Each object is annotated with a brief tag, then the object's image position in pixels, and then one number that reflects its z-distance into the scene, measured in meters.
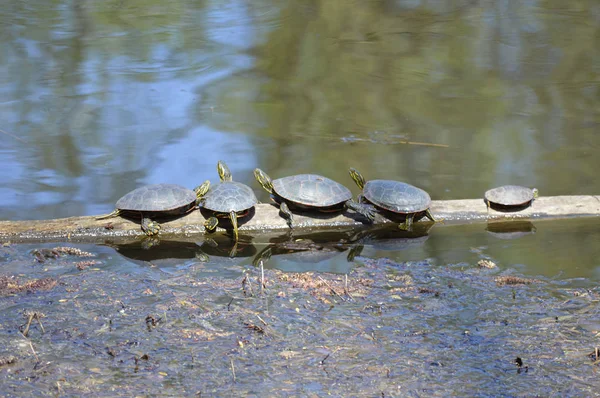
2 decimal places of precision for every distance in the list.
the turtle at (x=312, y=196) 10.63
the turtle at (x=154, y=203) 10.34
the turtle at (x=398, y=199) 10.76
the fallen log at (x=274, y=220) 10.33
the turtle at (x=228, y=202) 10.34
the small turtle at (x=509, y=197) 10.95
